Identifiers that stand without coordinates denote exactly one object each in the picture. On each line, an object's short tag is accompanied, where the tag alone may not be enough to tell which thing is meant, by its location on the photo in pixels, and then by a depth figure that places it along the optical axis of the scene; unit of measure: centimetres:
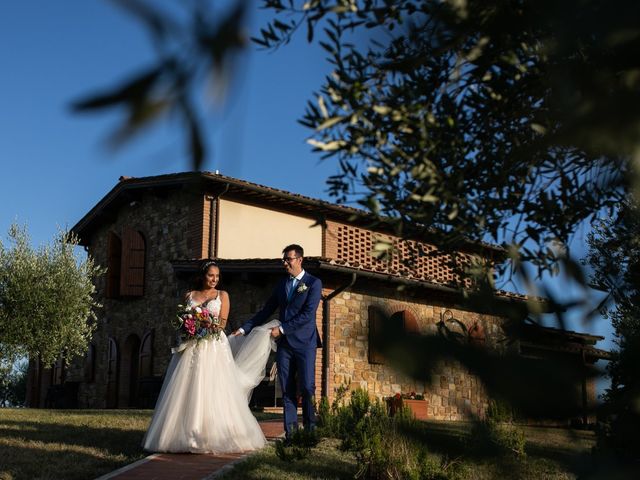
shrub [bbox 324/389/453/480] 571
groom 820
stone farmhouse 1716
